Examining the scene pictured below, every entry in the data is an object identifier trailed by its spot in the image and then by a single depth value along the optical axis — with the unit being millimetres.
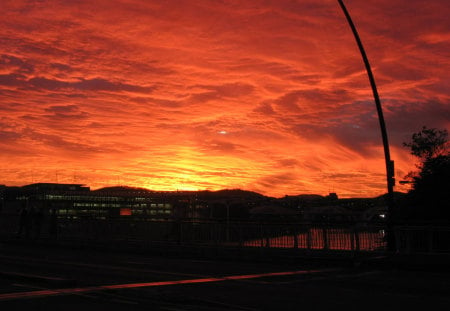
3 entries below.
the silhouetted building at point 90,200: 38625
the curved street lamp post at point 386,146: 20359
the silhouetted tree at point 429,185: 29500
